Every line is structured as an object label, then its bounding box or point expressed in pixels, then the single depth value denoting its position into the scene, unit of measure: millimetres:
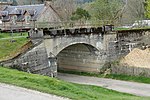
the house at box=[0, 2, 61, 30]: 51034
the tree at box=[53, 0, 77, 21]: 64050
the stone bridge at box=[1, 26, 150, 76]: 31031
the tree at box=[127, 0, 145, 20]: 71625
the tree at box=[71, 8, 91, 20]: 55250
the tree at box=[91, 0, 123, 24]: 57594
